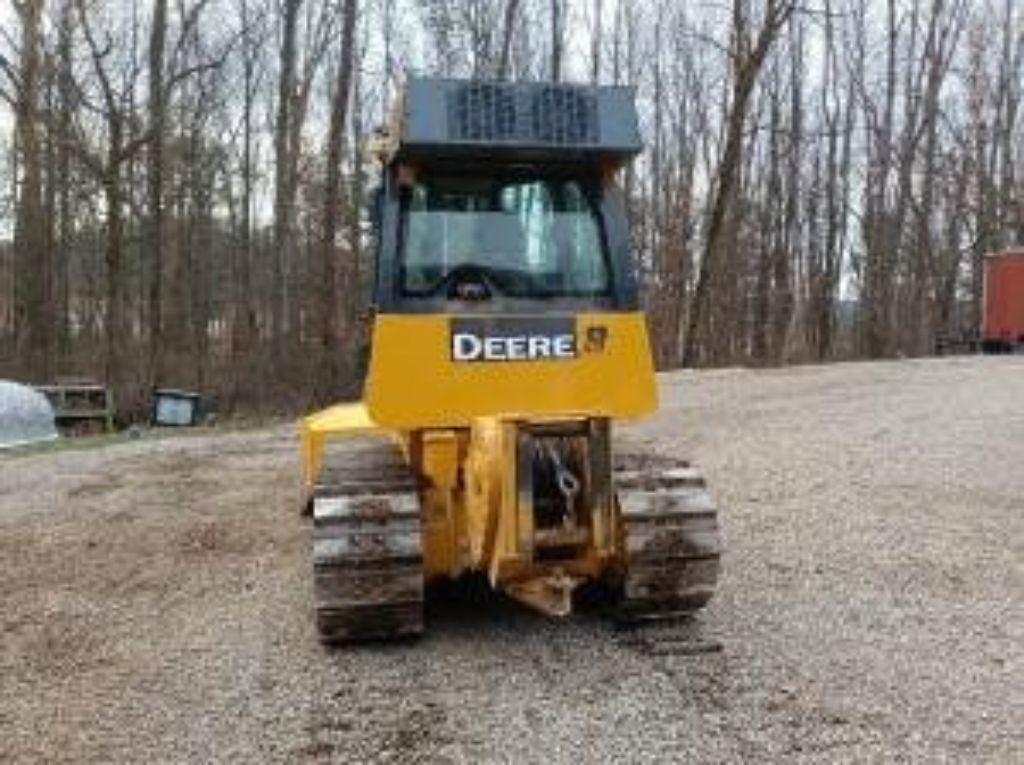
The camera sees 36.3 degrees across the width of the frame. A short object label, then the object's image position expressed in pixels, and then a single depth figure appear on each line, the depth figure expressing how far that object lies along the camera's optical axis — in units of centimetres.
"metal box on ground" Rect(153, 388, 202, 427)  2573
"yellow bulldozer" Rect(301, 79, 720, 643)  741
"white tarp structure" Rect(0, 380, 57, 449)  2181
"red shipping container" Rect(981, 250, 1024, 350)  3816
